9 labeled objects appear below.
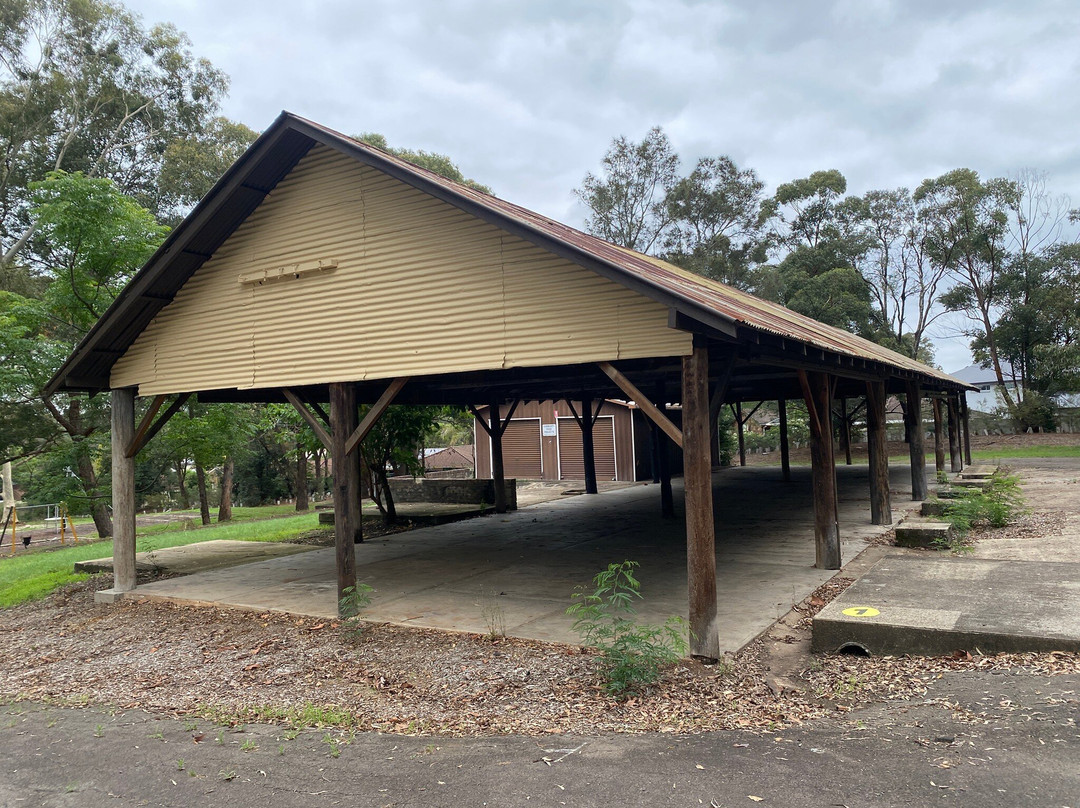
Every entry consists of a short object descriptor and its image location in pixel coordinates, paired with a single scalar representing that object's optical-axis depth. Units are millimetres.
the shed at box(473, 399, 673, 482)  25031
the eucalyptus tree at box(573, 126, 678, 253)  37375
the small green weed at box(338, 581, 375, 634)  7102
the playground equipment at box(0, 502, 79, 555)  19812
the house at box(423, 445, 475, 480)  32441
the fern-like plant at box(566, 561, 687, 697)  4922
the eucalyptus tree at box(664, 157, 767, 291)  37000
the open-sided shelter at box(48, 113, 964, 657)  5645
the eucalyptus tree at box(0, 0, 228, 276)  24719
